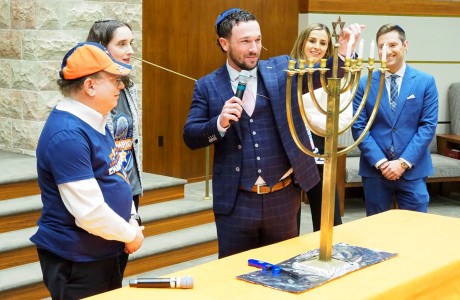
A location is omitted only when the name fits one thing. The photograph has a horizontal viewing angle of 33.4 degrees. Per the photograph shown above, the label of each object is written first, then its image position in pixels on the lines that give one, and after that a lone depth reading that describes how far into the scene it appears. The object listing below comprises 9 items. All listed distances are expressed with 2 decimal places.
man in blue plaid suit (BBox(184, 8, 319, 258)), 2.97
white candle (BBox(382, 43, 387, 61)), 2.34
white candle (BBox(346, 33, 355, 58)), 2.44
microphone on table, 2.14
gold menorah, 2.40
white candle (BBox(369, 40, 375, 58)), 2.20
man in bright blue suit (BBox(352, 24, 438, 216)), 4.08
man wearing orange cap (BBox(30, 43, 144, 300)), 2.38
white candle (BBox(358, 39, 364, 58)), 2.26
